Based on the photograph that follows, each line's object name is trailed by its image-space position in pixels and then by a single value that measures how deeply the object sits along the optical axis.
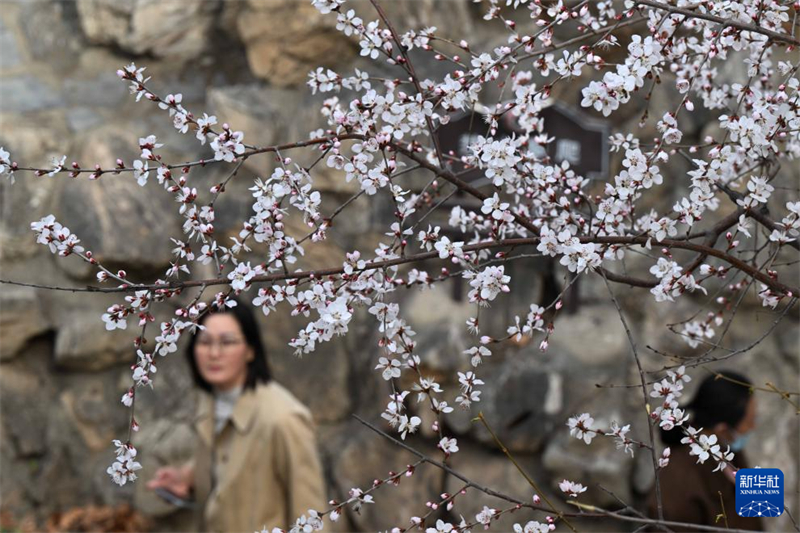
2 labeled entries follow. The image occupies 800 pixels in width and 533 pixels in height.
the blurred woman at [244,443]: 5.77
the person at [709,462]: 5.52
